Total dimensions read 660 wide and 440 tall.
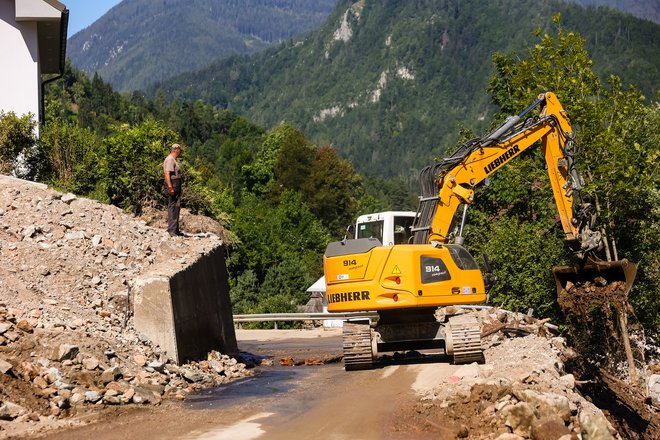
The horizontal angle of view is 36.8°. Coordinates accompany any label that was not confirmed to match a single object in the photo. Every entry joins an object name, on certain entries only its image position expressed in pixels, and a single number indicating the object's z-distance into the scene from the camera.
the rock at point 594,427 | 13.27
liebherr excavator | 19.22
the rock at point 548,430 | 12.28
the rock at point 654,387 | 25.47
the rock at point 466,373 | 16.72
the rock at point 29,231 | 20.22
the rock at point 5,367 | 14.18
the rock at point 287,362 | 25.88
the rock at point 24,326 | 15.90
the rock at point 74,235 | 20.62
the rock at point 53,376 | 14.64
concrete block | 18.81
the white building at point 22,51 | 28.70
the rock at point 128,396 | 15.05
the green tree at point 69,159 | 27.53
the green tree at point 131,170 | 27.83
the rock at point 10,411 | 13.00
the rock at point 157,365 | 17.28
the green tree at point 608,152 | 28.30
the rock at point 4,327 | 15.46
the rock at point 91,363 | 15.65
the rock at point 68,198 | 22.22
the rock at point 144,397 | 15.24
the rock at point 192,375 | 18.30
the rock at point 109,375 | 15.55
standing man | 22.39
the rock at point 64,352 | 15.35
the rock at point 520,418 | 12.82
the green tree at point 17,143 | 26.17
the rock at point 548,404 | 13.27
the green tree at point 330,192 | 109.25
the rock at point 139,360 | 17.12
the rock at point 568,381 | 16.09
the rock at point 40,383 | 14.34
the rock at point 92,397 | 14.58
